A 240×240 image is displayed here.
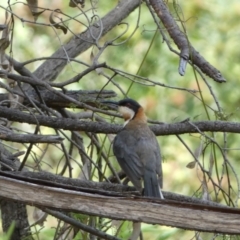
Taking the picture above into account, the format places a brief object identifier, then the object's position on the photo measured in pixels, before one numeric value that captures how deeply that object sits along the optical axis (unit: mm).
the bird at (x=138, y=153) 6879
